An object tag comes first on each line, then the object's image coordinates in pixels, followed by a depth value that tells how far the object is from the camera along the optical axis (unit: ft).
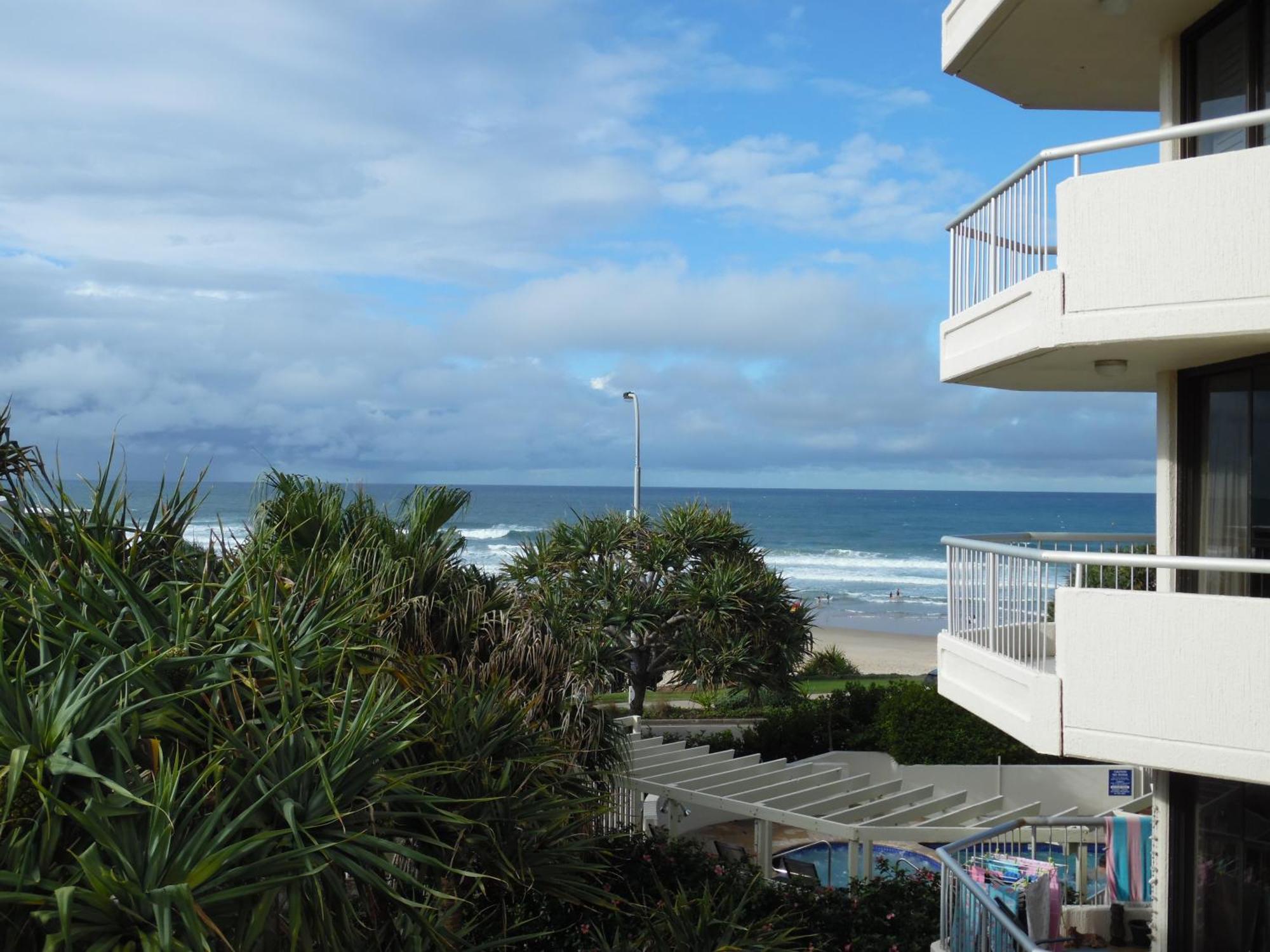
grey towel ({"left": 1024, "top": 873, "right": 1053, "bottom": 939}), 33.17
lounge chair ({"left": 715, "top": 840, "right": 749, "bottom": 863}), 47.39
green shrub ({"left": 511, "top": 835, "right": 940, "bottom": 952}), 28.55
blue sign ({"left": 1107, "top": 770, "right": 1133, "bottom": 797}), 60.03
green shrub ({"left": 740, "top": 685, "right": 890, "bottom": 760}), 76.59
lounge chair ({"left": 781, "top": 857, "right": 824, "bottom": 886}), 50.62
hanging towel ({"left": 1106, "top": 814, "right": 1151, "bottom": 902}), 37.63
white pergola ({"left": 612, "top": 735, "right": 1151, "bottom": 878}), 45.24
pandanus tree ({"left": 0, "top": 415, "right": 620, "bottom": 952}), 16.11
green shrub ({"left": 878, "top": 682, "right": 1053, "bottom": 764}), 72.54
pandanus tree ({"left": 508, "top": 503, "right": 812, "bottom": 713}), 68.74
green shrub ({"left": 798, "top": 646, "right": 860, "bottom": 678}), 128.57
